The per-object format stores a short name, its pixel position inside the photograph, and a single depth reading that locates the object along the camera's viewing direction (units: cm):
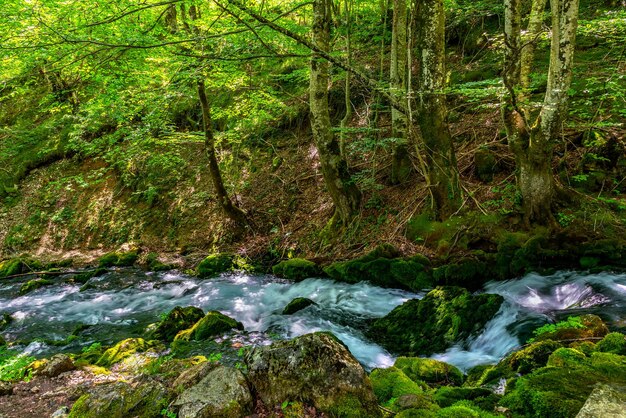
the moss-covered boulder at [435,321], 517
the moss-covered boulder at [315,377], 273
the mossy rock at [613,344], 294
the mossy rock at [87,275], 1059
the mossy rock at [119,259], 1178
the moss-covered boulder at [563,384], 224
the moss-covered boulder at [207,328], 587
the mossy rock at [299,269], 856
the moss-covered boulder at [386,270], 695
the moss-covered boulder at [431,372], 380
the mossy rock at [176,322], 622
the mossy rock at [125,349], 520
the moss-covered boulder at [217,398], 272
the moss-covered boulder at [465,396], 273
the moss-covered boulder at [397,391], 279
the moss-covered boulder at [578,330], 361
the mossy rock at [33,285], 1009
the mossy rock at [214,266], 988
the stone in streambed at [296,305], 704
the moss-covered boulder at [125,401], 290
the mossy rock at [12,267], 1195
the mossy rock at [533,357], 329
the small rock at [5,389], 402
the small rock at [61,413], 328
